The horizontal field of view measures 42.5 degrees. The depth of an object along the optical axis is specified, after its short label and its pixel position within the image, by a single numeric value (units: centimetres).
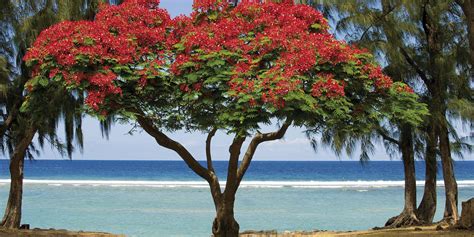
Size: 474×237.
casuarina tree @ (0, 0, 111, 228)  1184
